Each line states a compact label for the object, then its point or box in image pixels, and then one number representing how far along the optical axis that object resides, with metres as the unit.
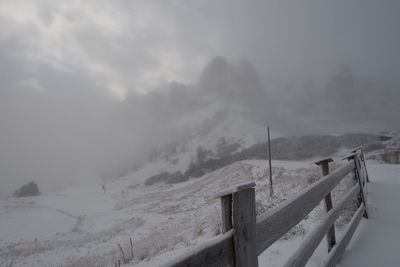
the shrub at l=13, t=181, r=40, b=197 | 97.56
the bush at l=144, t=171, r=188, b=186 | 98.97
